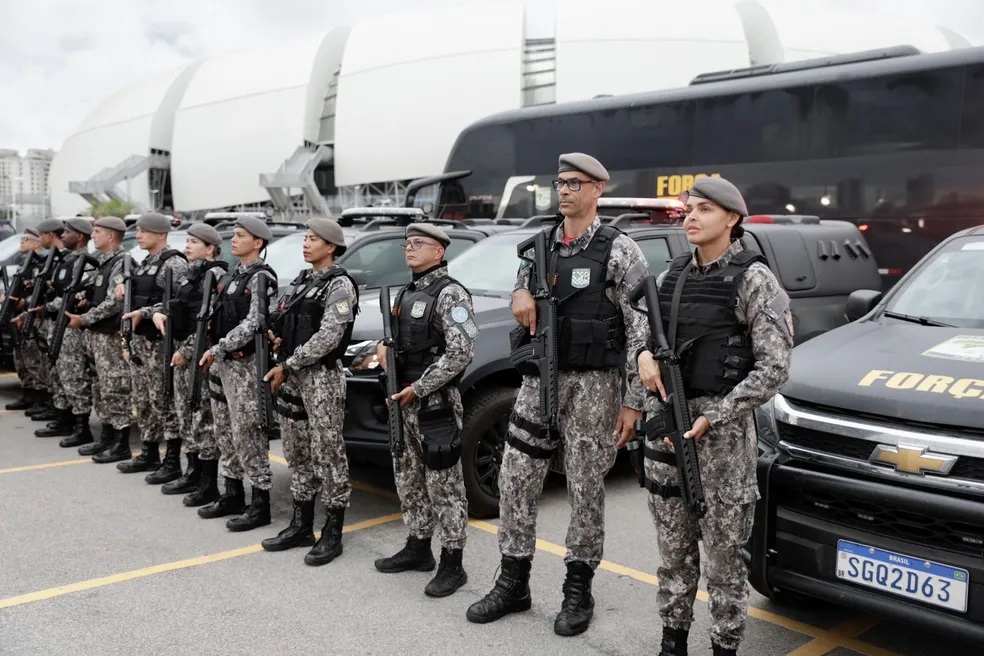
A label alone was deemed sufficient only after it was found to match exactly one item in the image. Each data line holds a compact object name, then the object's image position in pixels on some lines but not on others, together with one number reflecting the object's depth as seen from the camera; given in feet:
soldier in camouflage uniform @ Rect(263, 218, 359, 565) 14.53
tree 217.56
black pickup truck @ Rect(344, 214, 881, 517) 16.20
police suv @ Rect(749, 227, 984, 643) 8.94
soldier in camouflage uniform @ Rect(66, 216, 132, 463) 21.25
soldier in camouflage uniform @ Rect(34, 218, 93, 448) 23.18
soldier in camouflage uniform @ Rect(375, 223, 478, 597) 13.28
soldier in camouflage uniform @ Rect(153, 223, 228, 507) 17.99
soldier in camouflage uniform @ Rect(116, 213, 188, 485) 19.72
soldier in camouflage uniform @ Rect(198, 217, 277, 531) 16.33
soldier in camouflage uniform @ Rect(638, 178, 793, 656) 9.59
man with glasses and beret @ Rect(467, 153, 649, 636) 11.78
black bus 31.63
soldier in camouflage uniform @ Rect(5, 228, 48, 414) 26.81
